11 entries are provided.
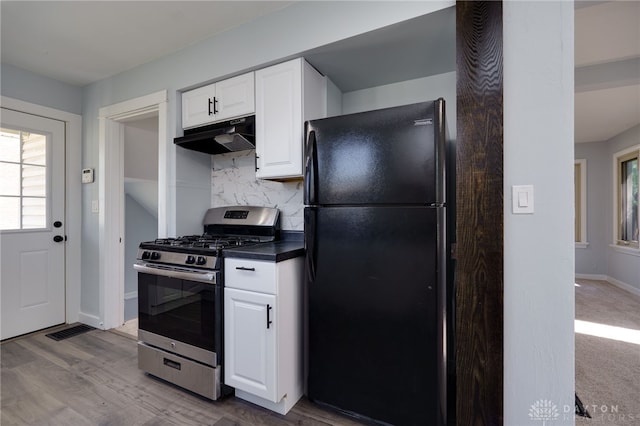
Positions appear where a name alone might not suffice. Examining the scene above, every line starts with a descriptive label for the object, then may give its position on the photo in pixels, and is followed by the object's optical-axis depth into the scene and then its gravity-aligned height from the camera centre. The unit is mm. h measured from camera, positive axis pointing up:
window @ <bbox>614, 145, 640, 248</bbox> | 4340 +245
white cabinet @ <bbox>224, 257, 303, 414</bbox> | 1570 -667
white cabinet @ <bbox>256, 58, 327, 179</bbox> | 1881 +675
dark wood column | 1335 -10
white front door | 2639 -75
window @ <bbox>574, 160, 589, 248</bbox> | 5203 +221
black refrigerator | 1362 -255
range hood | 2027 +562
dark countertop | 1575 -215
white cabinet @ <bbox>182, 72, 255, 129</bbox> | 2088 +864
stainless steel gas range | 1720 -615
